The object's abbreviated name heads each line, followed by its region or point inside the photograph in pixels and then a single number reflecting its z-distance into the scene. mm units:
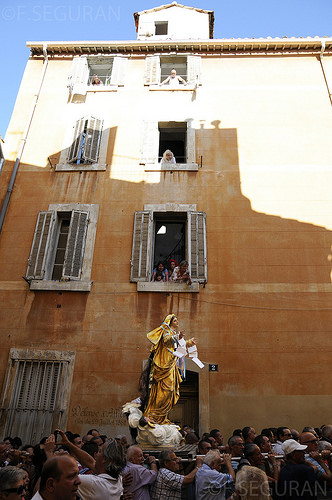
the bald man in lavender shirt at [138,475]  3561
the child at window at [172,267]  9366
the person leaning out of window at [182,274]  8924
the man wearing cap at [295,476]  3279
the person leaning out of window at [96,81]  12131
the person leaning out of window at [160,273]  9227
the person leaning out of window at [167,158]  10531
